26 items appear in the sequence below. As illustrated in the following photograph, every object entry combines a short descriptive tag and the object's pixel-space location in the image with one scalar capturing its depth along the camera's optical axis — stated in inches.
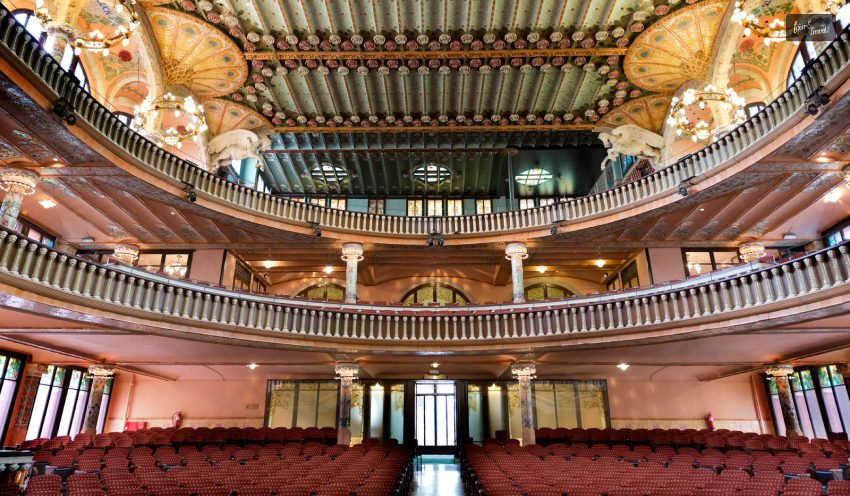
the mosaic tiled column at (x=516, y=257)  701.3
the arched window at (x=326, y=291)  920.3
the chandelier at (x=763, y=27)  423.2
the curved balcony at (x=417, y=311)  392.2
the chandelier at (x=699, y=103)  557.6
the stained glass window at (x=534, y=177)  900.5
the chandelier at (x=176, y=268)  750.5
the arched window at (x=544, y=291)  911.7
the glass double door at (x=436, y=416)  757.9
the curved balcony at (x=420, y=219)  403.9
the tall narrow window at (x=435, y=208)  953.5
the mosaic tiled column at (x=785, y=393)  596.4
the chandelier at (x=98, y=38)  405.1
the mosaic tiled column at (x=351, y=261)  689.2
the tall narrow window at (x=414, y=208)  950.3
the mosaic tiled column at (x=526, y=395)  586.6
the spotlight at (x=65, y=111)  416.2
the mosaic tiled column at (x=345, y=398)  590.8
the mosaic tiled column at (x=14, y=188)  449.7
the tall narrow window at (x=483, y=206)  952.9
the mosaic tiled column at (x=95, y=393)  609.0
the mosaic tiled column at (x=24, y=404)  581.6
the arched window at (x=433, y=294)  917.2
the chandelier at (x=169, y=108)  569.3
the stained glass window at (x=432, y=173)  903.7
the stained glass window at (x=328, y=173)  898.1
